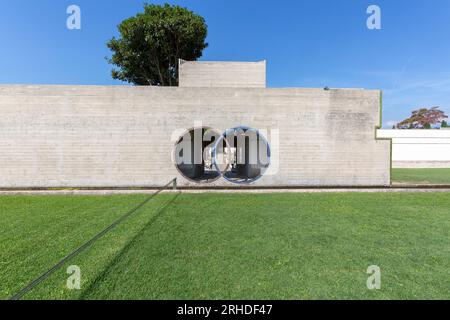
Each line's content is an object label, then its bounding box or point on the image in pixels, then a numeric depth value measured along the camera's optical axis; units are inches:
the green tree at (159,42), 700.0
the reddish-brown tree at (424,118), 1994.3
